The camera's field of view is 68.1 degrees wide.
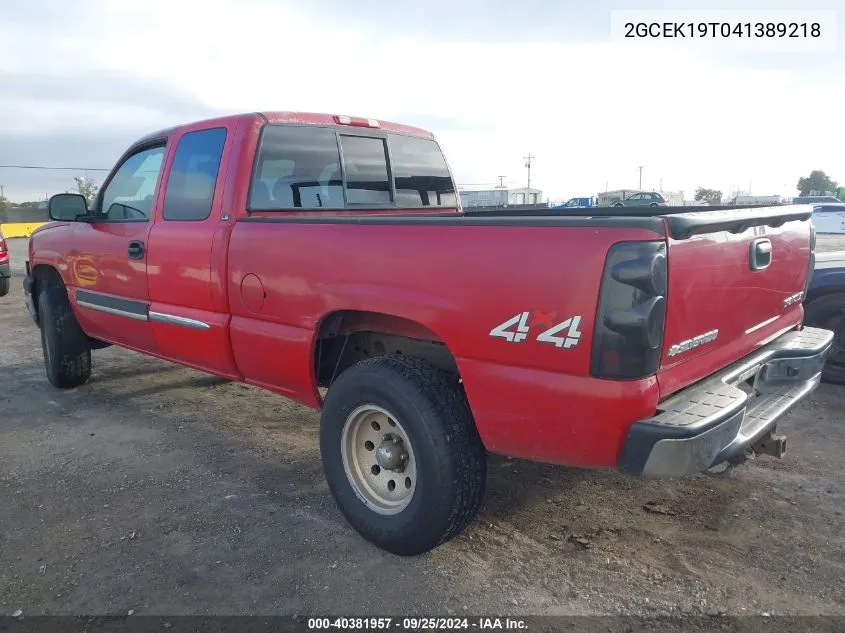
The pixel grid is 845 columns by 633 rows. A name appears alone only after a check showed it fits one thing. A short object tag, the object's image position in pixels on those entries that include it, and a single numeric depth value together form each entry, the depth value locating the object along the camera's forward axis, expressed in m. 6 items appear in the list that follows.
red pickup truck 2.13
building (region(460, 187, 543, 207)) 43.88
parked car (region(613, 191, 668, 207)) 30.94
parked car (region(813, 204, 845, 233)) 28.27
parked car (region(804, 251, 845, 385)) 5.04
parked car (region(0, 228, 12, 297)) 10.61
